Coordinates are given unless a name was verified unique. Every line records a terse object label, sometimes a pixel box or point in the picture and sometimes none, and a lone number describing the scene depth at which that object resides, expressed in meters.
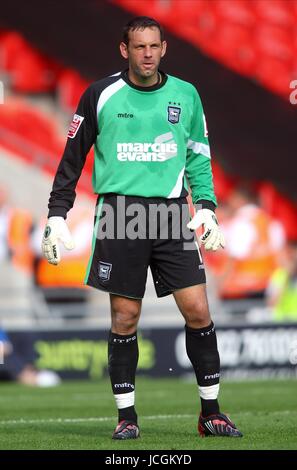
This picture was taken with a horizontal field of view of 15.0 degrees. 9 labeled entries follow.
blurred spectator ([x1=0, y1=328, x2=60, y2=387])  14.23
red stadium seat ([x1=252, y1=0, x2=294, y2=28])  19.12
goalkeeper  6.41
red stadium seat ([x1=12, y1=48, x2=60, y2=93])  18.86
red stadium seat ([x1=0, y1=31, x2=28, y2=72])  18.84
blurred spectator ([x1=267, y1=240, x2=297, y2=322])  15.79
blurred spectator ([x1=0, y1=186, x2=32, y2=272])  15.98
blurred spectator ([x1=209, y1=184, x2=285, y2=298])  16.28
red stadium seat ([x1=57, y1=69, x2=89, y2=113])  19.16
